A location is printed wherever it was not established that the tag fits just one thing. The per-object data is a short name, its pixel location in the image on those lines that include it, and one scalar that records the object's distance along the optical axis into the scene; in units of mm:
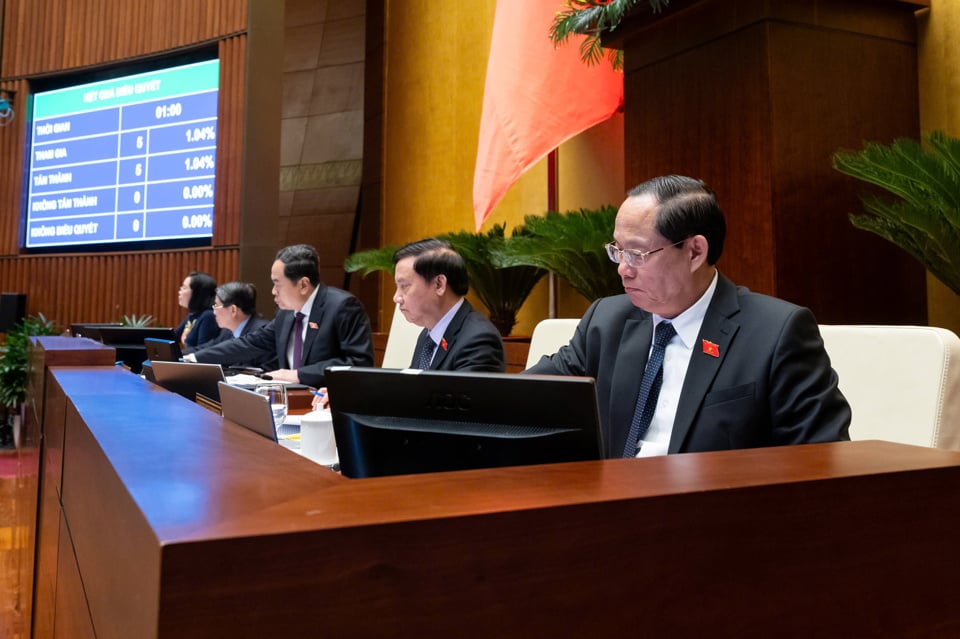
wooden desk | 533
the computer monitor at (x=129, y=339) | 4098
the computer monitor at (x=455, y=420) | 977
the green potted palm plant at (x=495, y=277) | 4012
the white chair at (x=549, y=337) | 2404
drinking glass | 2115
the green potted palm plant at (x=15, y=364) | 5625
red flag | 3896
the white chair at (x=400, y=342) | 3535
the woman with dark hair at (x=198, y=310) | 5660
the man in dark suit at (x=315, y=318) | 3867
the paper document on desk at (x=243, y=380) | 2787
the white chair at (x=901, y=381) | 1413
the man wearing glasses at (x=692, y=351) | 1498
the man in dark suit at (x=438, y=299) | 2711
